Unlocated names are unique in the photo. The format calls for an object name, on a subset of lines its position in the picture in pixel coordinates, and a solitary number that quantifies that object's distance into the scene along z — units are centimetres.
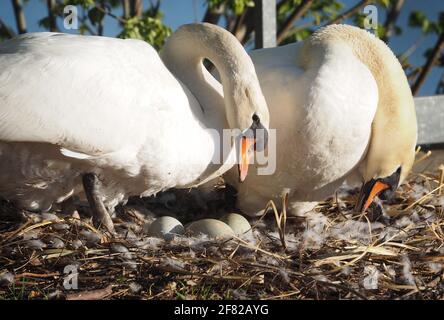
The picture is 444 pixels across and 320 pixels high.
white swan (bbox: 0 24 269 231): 300
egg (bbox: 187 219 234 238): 337
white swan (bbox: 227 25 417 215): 357
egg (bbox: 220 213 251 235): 365
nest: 281
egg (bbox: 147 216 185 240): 342
